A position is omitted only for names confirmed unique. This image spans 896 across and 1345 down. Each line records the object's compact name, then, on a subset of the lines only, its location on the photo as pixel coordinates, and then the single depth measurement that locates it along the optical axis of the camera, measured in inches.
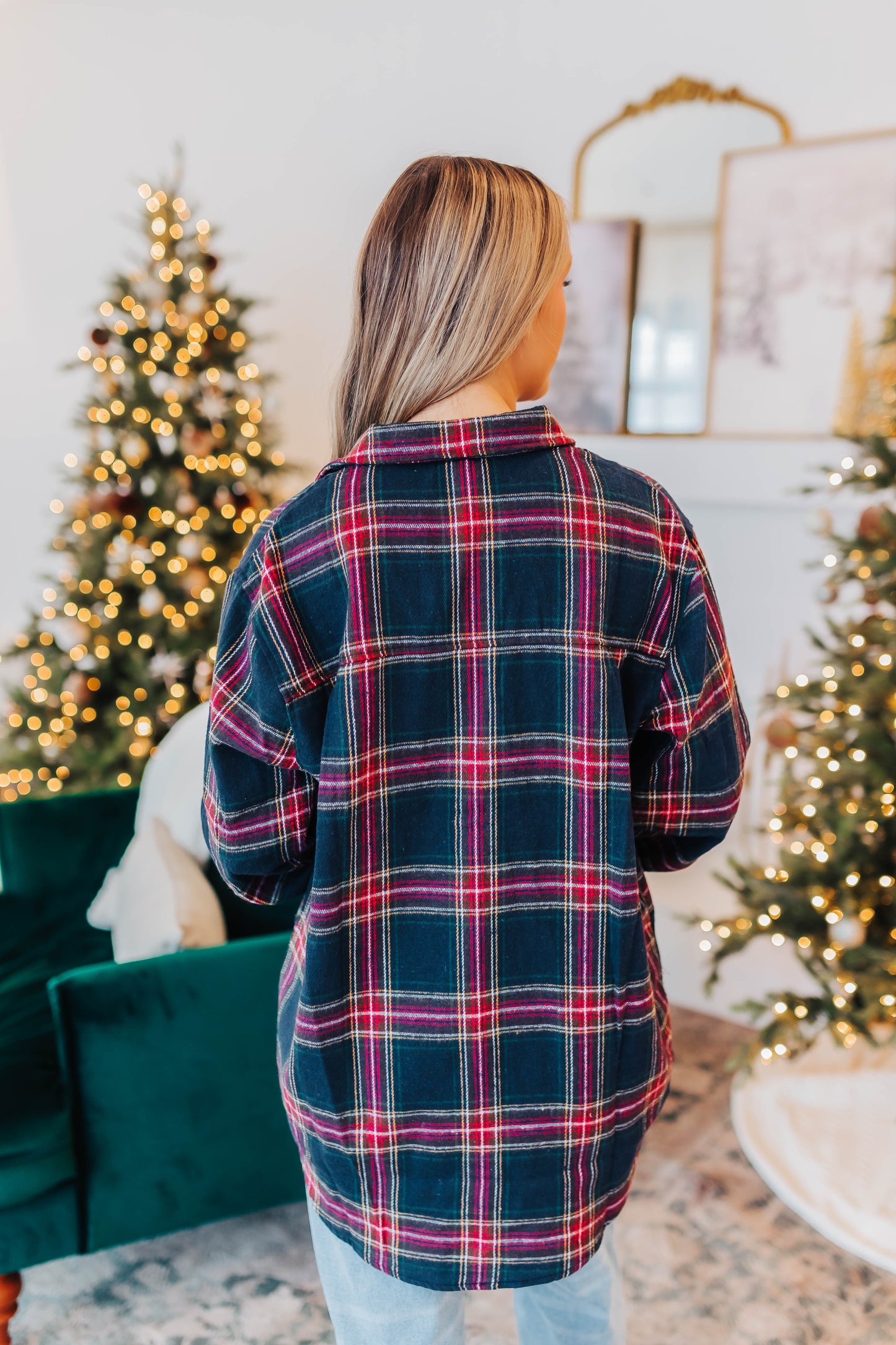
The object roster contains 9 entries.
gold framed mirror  96.3
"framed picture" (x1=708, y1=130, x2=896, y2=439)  88.5
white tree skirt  65.1
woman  29.1
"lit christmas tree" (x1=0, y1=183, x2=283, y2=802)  102.7
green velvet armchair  54.3
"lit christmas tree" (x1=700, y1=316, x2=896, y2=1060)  66.4
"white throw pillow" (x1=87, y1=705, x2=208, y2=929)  66.2
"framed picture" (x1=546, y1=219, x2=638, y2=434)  102.3
